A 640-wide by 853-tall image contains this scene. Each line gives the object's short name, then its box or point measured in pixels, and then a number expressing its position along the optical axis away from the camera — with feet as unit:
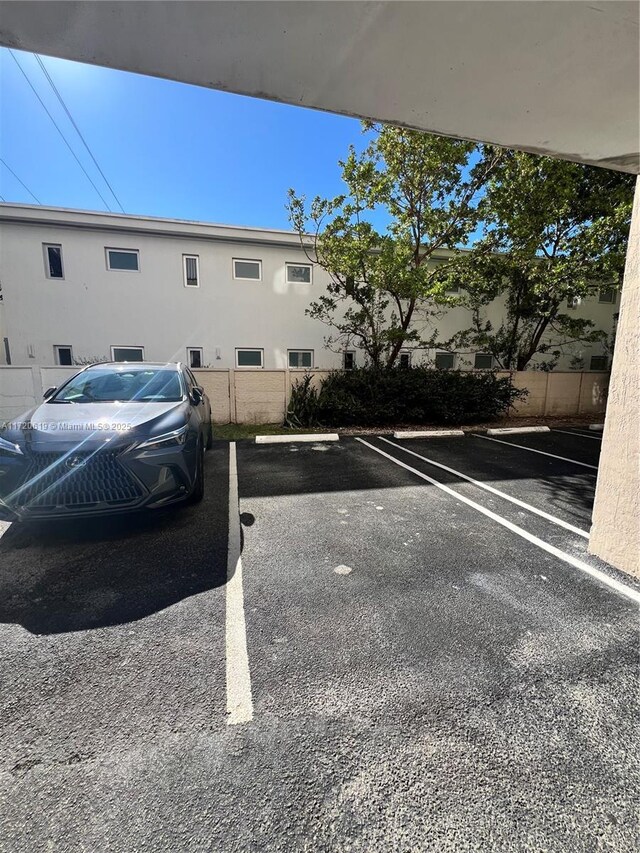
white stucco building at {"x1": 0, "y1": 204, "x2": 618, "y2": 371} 34.86
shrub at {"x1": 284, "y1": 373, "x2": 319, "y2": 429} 30.89
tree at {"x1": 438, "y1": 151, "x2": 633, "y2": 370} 29.48
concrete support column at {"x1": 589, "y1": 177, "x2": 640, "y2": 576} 9.03
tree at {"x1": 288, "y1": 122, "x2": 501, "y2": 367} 27.48
